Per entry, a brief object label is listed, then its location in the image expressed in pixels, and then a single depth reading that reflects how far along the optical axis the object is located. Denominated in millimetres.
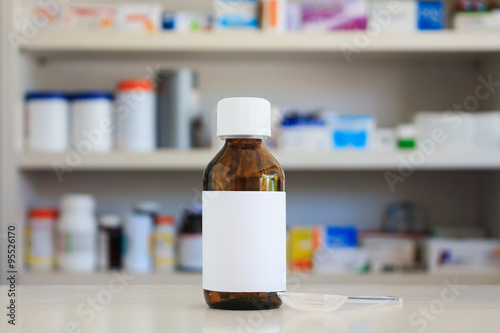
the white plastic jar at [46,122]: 1603
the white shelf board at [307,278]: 1566
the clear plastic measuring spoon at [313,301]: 432
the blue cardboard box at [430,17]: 1646
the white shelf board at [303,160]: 1583
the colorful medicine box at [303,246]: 1604
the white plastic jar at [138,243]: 1600
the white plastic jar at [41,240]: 1600
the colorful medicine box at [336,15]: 1618
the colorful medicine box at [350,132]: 1603
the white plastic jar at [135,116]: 1606
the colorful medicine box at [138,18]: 1622
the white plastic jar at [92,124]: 1607
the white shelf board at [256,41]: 1600
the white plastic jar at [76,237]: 1578
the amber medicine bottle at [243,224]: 435
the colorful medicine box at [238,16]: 1619
